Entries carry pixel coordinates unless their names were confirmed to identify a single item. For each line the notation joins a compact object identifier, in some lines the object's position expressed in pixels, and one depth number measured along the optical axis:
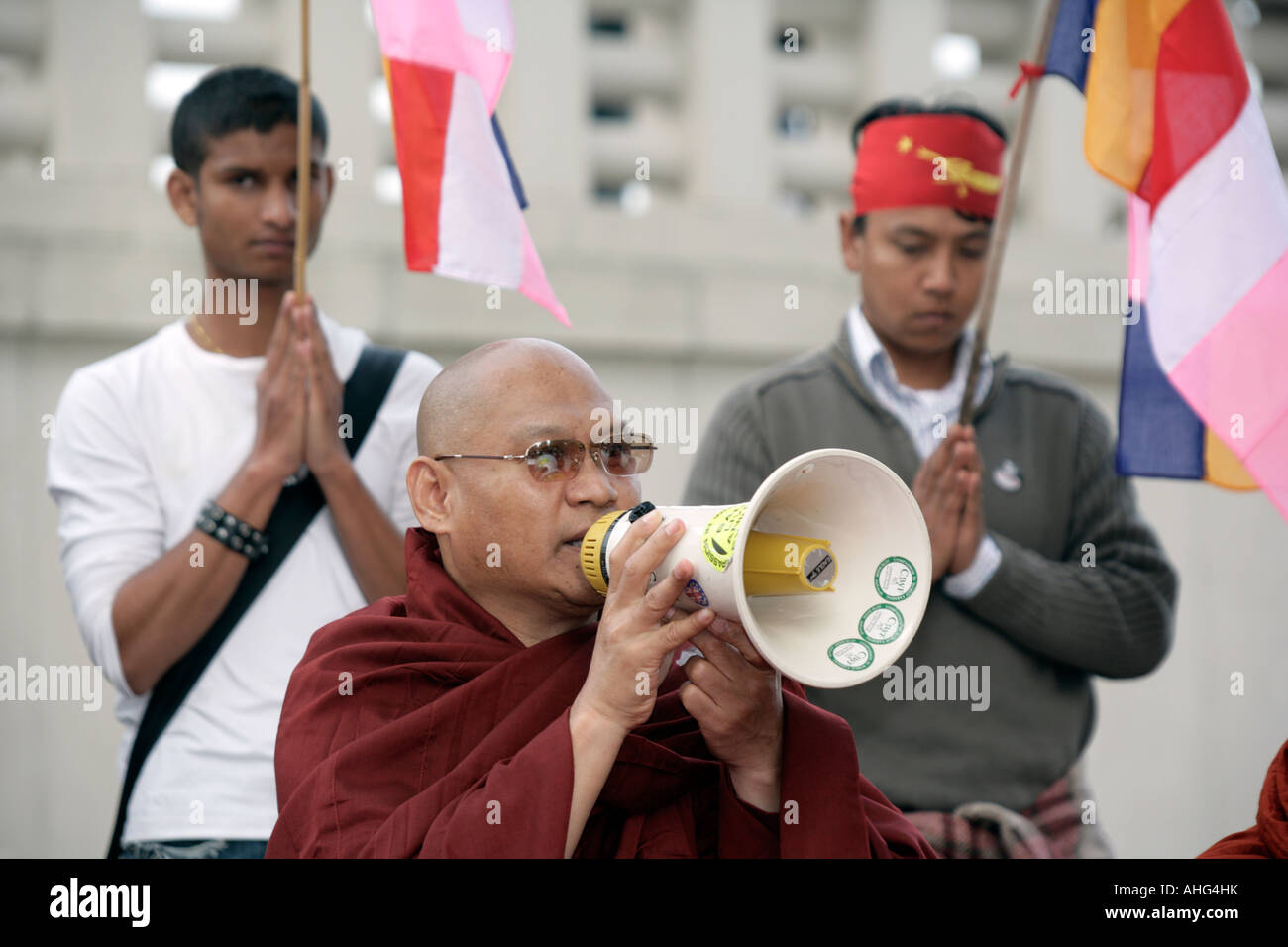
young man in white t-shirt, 3.24
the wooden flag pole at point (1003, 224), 3.55
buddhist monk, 2.16
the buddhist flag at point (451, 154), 3.48
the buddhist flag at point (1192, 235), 3.46
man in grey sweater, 3.60
